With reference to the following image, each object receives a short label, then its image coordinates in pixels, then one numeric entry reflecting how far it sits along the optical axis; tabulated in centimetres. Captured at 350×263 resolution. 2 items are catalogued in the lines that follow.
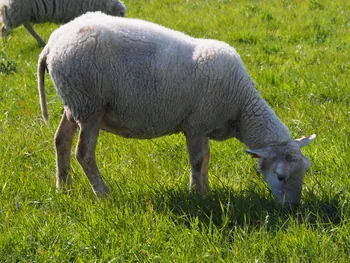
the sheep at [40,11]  1920
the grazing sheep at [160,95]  817
